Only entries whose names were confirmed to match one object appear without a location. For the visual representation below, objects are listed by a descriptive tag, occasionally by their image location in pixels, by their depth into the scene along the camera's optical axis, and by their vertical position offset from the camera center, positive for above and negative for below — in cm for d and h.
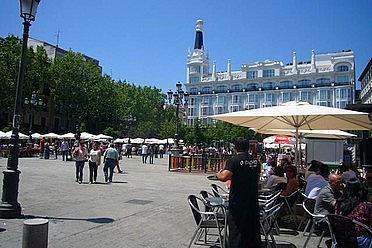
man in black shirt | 438 -61
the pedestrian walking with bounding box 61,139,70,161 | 2853 -17
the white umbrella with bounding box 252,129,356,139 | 1306 +77
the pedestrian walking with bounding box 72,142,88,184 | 1396 -49
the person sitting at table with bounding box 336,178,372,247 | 411 -63
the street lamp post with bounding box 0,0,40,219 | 698 -8
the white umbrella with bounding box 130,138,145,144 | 5117 +100
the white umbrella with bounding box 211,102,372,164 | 735 +81
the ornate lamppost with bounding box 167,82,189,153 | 2686 +420
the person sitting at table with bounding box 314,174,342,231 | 555 -77
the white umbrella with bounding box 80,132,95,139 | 3531 +103
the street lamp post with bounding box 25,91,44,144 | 3095 +391
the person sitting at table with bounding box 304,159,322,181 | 790 -33
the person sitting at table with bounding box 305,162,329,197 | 650 -48
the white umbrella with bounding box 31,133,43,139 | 3866 +96
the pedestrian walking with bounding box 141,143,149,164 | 3044 -40
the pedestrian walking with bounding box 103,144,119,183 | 1454 -51
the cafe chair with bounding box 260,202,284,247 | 531 -99
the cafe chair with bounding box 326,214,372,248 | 397 -84
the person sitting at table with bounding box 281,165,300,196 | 738 -63
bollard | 427 -106
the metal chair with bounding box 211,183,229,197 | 676 -76
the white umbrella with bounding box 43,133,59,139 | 3772 +97
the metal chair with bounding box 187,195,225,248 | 520 -111
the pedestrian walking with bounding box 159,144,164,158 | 4710 -16
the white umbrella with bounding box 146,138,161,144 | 5003 +104
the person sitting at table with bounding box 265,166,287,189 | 763 -57
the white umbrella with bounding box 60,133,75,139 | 3628 +91
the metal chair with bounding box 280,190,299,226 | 693 -96
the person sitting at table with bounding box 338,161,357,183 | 801 -41
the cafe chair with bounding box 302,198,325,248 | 631 -90
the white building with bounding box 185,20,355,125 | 8662 +1813
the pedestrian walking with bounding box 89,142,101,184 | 1397 -51
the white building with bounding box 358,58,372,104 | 5596 +1228
